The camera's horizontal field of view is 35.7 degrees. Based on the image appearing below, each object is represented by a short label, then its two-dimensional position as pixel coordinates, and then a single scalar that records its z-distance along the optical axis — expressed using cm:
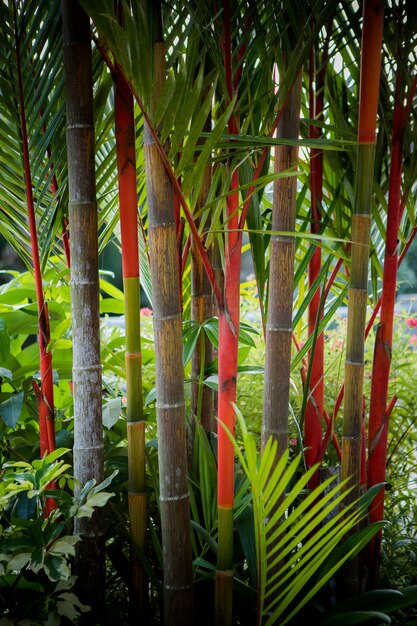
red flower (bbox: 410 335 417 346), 184
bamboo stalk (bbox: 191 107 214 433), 105
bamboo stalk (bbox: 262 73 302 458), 85
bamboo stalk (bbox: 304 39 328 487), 101
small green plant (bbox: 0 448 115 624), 73
